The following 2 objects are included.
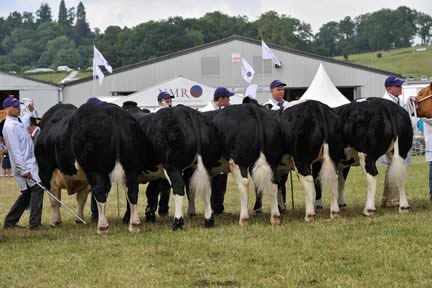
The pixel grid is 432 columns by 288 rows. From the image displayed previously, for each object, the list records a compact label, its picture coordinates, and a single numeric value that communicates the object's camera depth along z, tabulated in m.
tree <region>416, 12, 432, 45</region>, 159.50
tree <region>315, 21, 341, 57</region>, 155.20
